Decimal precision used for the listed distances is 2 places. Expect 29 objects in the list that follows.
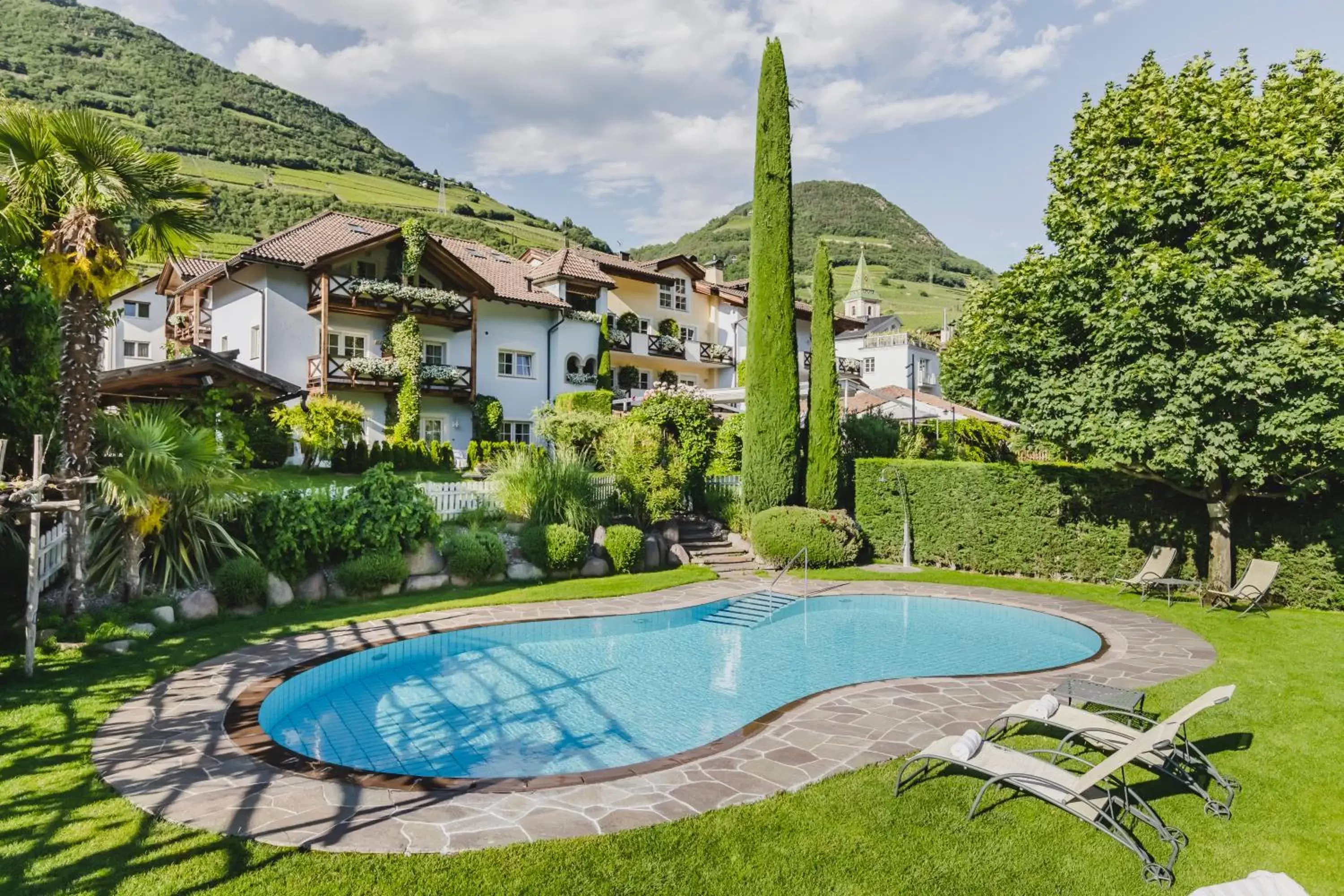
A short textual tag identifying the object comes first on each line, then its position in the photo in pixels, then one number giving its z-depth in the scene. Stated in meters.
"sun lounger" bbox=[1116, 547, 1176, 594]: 12.96
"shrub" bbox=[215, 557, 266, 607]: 10.90
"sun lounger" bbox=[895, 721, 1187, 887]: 4.57
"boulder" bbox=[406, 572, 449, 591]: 13.19
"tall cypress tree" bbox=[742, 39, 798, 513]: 17.97
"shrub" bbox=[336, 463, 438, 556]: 12.70
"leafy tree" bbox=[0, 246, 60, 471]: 9.67
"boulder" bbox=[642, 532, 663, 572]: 16.42
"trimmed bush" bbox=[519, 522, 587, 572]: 14.68
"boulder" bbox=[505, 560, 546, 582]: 14.52
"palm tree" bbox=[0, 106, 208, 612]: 8.64
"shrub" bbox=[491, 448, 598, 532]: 15.85
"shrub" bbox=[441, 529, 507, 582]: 13.74
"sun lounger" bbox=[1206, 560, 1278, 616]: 11.55
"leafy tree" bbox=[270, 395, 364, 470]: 20.73
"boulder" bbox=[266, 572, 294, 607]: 11.45
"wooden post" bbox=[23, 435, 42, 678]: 7.22
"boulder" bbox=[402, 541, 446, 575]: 13.33
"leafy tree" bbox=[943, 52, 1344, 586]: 10.47
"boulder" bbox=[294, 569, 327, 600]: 11.95
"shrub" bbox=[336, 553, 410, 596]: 12.36
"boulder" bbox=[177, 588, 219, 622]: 10.33
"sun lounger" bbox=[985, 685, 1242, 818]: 5.13
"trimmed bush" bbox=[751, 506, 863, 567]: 16.86
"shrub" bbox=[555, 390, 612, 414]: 26.92
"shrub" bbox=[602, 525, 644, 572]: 15.59
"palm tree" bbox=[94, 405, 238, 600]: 9.98
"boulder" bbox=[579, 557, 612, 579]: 15.29
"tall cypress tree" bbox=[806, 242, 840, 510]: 18.14
